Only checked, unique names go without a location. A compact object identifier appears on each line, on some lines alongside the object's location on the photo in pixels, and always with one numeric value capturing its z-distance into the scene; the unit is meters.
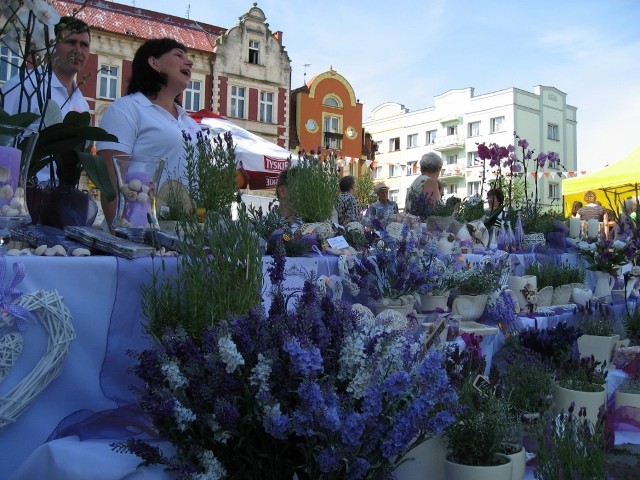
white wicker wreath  1.24
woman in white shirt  2.15
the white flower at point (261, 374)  1.11
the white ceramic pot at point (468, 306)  2.66
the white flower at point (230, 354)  1.11
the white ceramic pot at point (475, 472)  1.45
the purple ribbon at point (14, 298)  1.22
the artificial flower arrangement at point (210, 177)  2.07
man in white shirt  2.15
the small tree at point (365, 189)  19.57
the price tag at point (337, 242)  2.43
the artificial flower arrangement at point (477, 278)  2.64
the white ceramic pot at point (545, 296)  3.39
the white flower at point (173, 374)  1.13
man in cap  2.83
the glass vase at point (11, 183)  1.40
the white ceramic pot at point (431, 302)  2.44
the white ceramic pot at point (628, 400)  2.52
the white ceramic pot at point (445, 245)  2.97
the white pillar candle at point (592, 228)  4.27
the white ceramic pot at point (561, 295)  3.51
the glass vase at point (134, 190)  1.67
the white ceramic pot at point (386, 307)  2.21
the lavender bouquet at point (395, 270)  2.23
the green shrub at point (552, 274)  3.48
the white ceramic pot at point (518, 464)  1.57
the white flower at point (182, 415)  1.09
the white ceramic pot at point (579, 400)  2.21
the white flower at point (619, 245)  3.82
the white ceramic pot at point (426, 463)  1.51
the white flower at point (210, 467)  1.09
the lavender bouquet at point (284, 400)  1.08
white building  31.05
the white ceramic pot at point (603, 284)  3.89
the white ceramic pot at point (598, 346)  2.92
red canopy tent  6.89
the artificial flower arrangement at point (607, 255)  3.81
